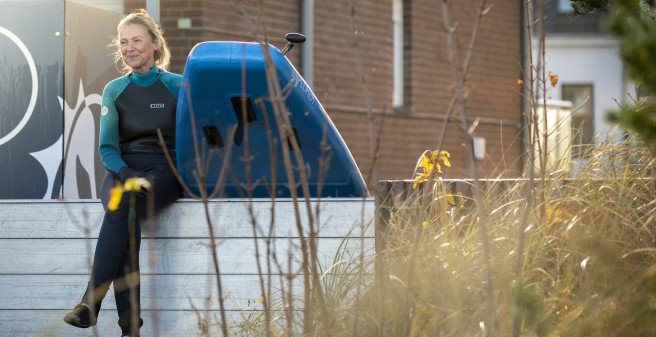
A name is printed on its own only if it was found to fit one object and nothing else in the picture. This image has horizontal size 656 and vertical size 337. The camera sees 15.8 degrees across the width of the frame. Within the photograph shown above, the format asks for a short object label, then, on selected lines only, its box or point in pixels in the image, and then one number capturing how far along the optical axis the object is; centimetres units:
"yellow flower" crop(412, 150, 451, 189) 940
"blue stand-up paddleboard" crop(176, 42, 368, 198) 923
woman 928
